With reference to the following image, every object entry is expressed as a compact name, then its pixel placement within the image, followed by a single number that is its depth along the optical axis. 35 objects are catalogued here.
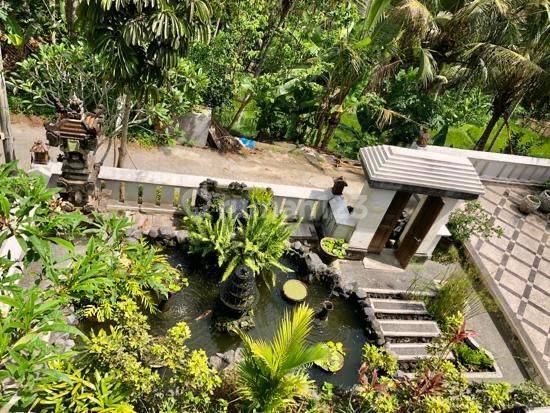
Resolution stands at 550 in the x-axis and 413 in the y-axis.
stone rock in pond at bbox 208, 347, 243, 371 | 6.95
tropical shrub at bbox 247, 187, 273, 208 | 9.05
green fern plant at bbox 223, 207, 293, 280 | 8.19
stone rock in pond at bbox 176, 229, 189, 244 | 9.00
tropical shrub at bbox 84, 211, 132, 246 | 6.47
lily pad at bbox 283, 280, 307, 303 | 8.74
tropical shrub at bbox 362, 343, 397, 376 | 6.61
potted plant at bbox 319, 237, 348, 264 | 9.57
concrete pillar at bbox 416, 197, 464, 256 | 9.29
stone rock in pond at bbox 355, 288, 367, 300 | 8.99
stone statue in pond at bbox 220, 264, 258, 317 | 7.74
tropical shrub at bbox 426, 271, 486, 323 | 9.08
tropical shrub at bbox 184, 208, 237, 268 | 8.30
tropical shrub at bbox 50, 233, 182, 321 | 5.30
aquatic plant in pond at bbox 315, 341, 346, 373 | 7.51
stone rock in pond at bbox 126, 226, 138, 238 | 8.53
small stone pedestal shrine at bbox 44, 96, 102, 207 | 7.40
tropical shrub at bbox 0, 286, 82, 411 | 4.27
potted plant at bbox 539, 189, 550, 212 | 13.49
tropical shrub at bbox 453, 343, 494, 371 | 8.53
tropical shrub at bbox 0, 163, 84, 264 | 5.11
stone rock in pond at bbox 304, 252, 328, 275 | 9.29
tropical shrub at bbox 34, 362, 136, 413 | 5.12
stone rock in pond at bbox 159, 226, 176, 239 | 8.94
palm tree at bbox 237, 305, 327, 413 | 5.26
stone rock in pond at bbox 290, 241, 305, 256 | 9.59
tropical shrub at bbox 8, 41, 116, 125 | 10.34
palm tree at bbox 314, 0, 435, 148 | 12.53
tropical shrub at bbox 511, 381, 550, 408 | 7.34
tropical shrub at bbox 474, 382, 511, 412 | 6.48
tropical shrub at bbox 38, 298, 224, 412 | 5.28
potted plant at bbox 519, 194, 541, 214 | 13.25
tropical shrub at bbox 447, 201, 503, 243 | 10.98
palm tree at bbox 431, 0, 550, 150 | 12.34
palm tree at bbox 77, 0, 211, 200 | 7.23
